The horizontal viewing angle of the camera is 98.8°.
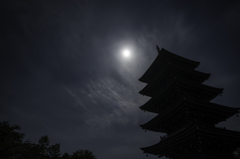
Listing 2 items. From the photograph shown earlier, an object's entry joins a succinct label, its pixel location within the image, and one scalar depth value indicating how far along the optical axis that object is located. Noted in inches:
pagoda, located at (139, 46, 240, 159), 366.3
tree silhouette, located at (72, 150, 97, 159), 1202.9
